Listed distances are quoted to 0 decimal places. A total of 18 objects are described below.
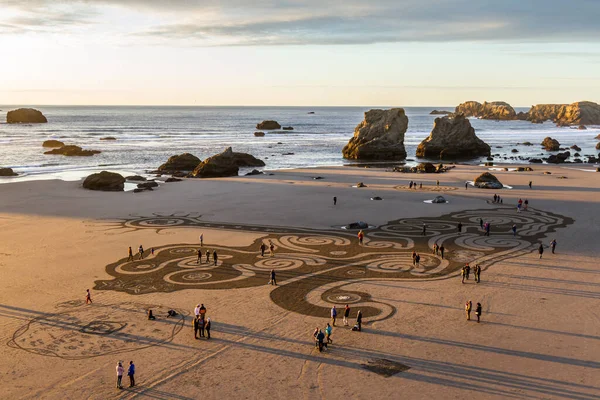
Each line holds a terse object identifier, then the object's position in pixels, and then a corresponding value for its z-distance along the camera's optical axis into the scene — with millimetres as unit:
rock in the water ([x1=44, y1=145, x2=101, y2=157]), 140212
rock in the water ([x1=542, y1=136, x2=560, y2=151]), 165288
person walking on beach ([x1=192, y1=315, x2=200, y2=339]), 29391
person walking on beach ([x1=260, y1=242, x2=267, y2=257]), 45281
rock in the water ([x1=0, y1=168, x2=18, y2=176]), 98744
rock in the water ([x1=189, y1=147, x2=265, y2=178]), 99312
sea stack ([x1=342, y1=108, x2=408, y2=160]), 141750
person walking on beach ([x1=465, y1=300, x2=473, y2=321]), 31984
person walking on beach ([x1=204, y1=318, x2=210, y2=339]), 29469
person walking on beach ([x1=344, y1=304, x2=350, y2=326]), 31000
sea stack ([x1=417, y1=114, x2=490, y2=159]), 147750
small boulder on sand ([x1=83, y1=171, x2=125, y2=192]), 81500
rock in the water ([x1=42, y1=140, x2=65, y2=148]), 161812
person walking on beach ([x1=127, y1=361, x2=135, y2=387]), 24359
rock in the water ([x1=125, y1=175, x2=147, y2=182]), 93250
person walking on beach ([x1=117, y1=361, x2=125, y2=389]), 24156
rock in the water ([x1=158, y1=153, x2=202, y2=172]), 109688
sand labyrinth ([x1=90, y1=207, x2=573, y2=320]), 37312
